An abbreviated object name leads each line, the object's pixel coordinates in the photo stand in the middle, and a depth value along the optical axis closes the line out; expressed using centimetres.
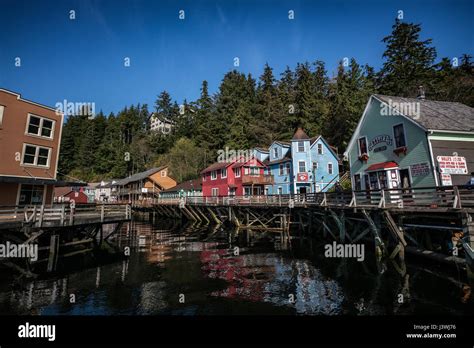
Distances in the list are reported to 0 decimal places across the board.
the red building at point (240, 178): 3591
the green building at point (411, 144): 1568
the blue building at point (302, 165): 3352
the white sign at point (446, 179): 1509
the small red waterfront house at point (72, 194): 4422
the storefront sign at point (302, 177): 3275
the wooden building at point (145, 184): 5816
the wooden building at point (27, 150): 1795
